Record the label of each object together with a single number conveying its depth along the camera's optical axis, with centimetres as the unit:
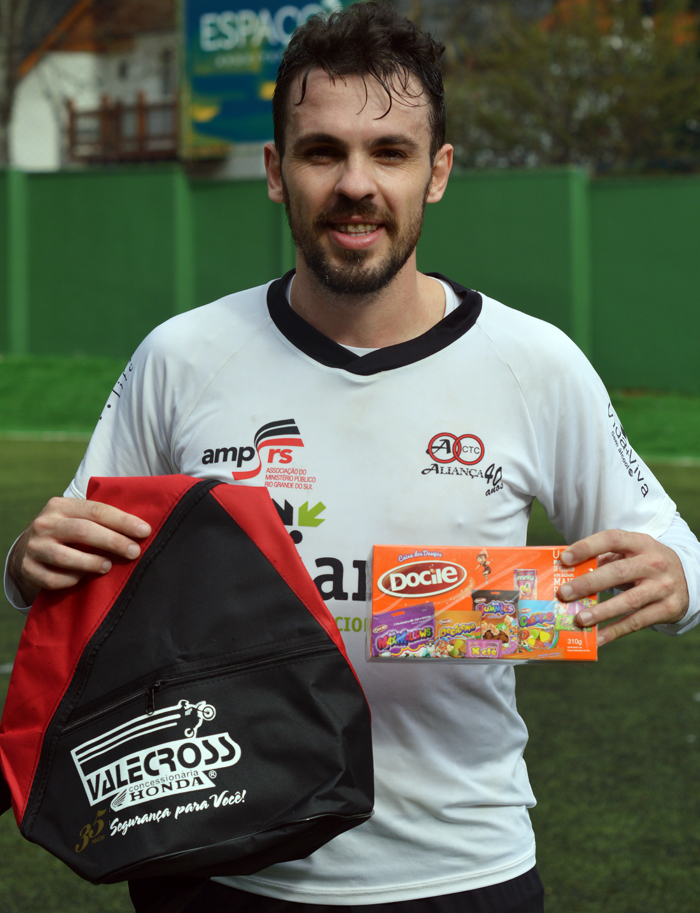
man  174
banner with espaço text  1473
